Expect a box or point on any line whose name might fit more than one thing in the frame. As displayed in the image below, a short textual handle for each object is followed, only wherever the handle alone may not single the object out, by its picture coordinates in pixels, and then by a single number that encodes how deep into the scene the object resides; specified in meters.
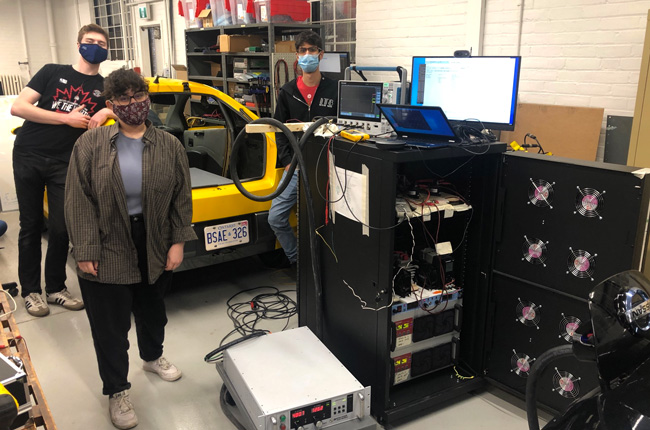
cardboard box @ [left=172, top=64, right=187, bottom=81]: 7.60
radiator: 12.09
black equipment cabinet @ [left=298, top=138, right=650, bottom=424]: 2.23
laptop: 2.19
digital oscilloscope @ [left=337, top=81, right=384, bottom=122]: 2.54
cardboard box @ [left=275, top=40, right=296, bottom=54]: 5.96
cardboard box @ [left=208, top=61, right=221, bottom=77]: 7.31
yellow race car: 3.55
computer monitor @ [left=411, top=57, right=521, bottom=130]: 3.21
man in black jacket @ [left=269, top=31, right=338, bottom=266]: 3.70
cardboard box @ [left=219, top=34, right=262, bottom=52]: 6.42
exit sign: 9.19
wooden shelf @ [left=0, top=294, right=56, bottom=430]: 1.85
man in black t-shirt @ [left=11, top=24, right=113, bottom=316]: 3.29
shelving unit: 5.89
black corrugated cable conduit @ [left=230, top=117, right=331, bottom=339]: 2.57
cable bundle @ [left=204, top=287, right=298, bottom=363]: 3.52
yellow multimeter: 2.40
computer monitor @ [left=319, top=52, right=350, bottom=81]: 5.26
